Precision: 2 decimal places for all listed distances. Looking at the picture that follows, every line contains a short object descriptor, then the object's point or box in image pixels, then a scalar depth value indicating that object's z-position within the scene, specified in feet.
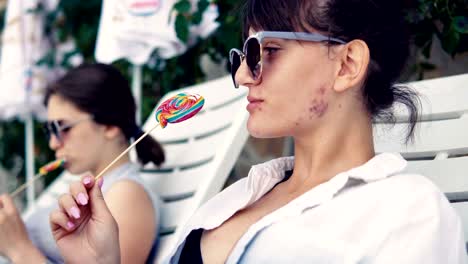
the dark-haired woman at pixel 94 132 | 8.30
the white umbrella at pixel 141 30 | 10.03
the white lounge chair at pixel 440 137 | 5.90
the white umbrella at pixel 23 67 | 12.92
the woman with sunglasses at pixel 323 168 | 4.18
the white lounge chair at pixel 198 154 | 7.84
